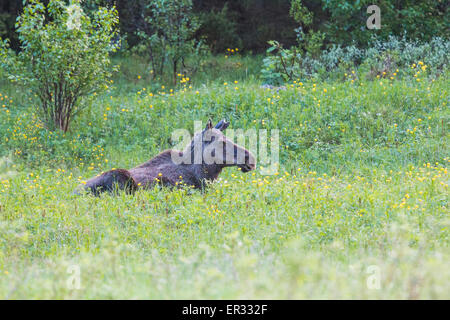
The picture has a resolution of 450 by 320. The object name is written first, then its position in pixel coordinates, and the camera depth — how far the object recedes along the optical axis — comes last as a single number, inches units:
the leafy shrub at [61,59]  959.6
